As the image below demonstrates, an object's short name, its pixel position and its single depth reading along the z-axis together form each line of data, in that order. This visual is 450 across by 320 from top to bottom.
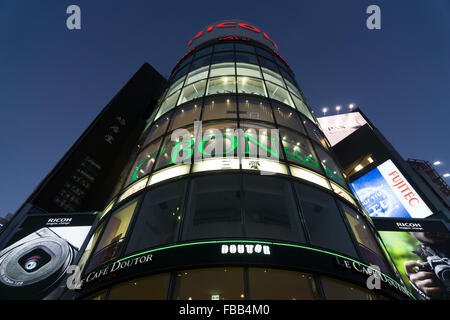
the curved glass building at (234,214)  6.88
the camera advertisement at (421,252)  12.72
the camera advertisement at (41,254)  12.04
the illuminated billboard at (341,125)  38.69
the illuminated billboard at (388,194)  23.94
